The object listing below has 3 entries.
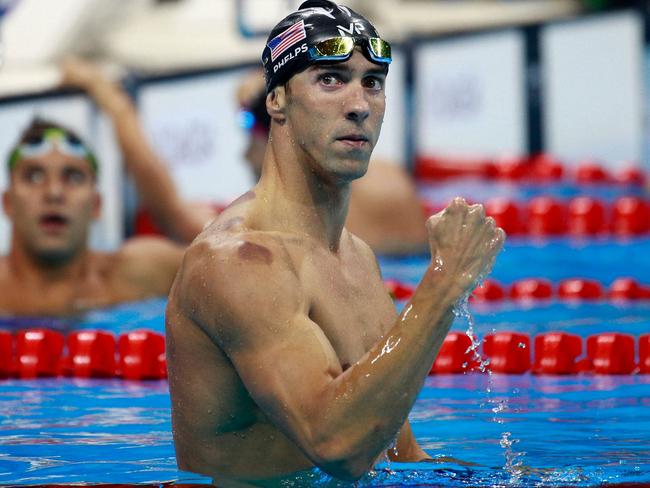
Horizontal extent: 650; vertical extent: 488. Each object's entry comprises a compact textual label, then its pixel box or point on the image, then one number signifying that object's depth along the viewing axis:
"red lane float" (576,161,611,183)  19.47
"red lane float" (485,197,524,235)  16.87
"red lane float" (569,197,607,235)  16.70
